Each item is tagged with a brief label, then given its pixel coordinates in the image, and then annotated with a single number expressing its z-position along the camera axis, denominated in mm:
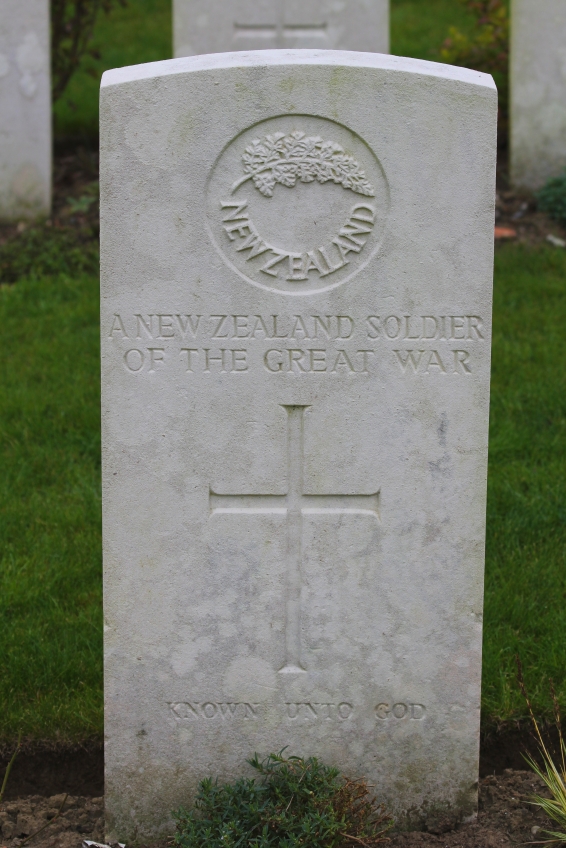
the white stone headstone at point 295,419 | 4752
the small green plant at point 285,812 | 4888
